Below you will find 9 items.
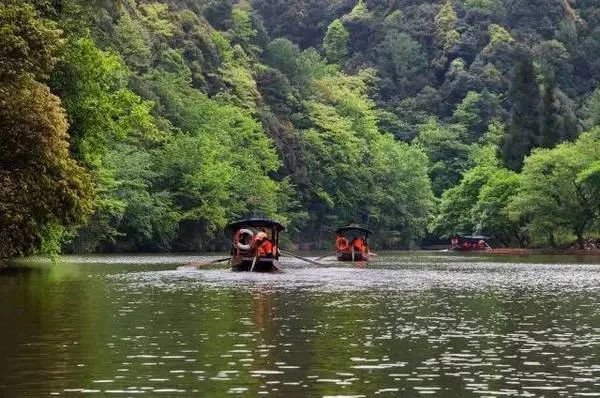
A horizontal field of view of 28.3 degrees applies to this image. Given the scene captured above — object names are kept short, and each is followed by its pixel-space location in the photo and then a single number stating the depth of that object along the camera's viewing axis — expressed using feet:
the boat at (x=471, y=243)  379.35
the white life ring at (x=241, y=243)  203.41
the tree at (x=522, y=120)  403.54
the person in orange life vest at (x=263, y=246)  200.34
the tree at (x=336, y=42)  632.38
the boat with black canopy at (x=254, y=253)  200.03
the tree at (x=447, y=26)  604.49
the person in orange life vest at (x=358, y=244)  272.62
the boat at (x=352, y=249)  271.28
